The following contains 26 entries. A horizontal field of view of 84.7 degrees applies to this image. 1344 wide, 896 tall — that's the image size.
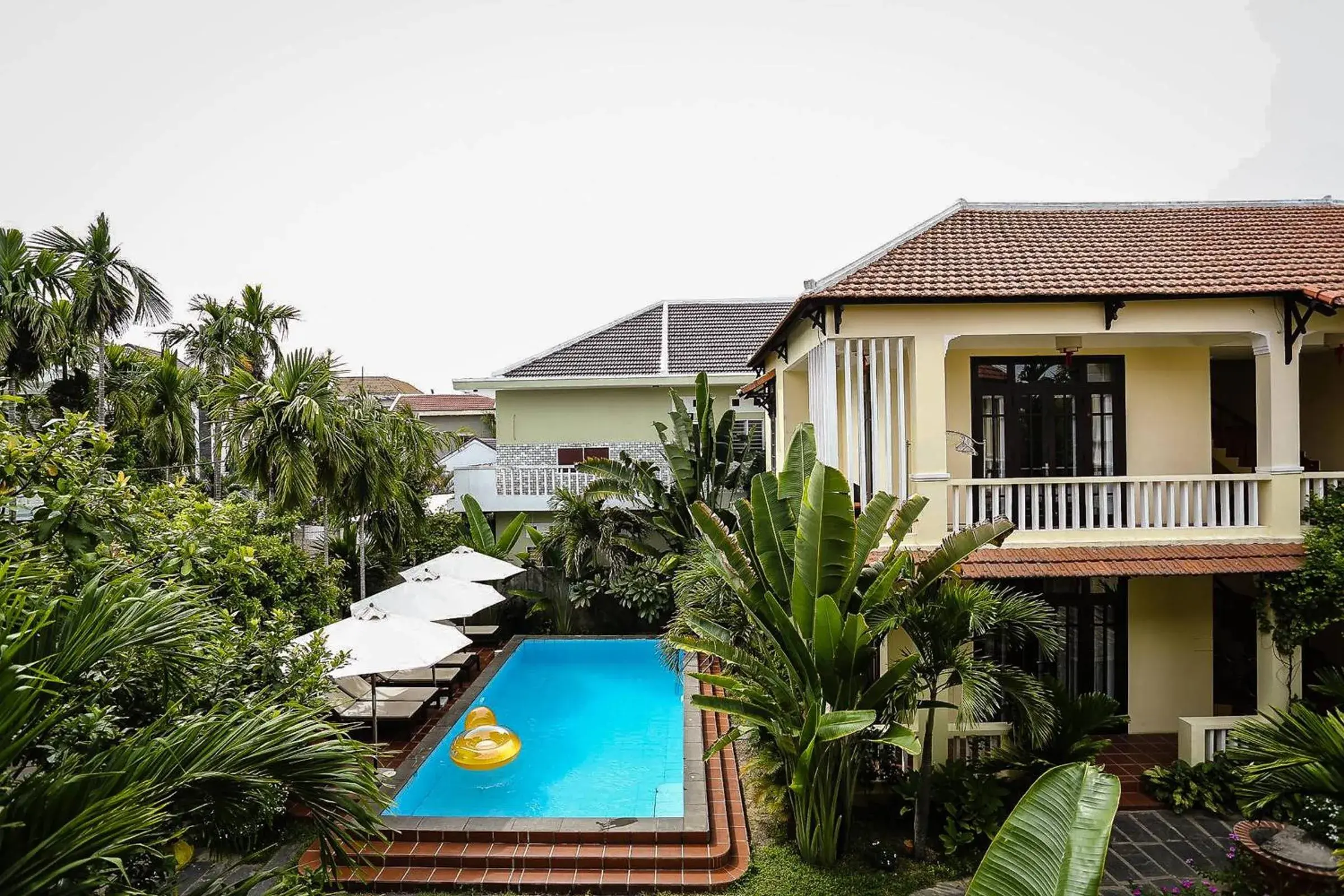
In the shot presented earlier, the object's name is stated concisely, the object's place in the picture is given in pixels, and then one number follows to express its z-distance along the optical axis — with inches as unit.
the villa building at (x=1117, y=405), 366.6
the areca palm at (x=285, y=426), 463.2
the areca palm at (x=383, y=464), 526.6
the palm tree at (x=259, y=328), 875.4
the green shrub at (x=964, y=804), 306.8
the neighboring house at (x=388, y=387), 1883.1
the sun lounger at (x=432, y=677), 549.0
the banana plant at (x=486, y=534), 773.3
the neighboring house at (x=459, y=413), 1620.3
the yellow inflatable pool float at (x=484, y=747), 441.4
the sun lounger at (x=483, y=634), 698.2
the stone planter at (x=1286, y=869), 236.5
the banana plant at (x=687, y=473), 623.5
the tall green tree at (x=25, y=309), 618.5
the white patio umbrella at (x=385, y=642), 393.7
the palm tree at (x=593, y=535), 685.9
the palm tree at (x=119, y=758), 108.0
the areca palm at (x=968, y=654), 279.7
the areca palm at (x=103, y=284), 727.7
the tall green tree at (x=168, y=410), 793.6
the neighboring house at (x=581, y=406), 828.0
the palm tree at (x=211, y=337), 909.8
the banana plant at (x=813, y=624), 272.8
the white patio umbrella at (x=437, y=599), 523.8
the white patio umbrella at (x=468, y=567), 612.9
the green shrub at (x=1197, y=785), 343.6
